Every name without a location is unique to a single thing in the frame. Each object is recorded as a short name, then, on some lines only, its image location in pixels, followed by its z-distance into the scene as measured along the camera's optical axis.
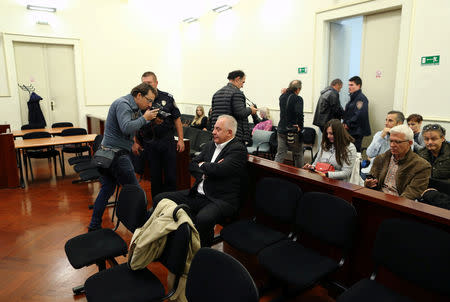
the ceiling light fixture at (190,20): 9.15
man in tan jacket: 2.33
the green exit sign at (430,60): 4.33
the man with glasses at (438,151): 3.23
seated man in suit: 2.54
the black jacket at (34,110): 7.89
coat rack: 8.05
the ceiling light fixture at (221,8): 7.82
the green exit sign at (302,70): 6.21
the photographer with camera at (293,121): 4.96
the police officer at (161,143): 3.47
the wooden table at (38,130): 6.03
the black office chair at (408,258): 1.60
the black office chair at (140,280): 1.70
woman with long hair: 2.92
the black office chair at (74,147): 5.87
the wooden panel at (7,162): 4.79
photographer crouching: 2.87
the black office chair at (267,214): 2.30
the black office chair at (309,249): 1.90
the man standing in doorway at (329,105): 5.33
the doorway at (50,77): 8.02
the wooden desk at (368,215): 1.77
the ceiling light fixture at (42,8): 7.80
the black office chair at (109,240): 2.07
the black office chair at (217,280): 1.33
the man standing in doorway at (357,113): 5.13
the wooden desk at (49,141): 4.93
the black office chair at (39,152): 5.35
